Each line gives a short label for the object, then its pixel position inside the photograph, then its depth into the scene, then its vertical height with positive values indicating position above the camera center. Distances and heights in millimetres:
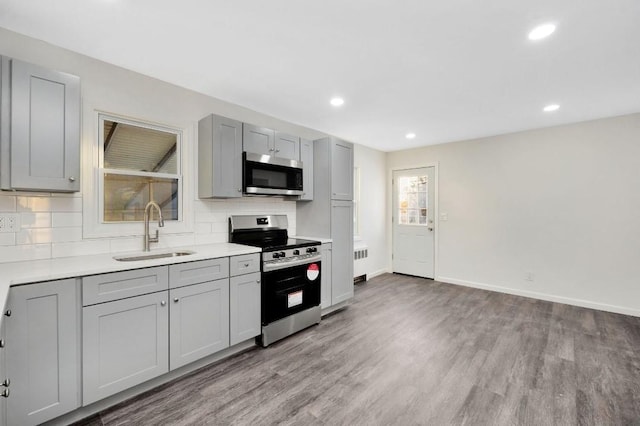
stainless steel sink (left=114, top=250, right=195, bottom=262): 2219 -333
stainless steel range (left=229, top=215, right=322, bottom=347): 2752 -637
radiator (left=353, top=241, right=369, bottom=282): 4949 -807
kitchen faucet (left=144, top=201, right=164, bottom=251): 2445 -51
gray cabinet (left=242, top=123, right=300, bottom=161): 2980 +851
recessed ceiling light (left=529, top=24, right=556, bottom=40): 1855 +1257
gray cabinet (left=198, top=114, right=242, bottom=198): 2721 +596
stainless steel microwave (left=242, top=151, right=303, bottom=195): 2943 +473
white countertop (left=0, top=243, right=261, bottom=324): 1537 -319
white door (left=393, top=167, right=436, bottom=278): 5211 -107
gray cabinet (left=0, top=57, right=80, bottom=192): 1710 +579
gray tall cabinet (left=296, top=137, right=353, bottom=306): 3582 +86
